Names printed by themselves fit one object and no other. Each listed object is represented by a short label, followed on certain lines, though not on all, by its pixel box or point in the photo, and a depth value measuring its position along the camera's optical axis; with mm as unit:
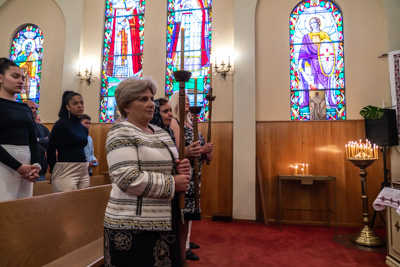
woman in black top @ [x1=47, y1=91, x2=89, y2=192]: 2209
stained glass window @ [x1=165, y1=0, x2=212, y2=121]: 5215
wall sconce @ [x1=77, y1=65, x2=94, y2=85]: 5539
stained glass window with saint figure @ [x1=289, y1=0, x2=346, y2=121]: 4742
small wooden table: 4008
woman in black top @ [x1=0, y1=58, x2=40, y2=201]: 1729
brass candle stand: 3326
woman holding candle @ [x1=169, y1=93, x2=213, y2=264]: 1605
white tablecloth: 2642
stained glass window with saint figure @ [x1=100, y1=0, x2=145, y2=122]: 5559
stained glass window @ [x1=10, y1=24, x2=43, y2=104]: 5922
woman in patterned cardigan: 1059
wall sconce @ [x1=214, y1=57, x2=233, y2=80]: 4918
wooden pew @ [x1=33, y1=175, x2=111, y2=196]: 2930
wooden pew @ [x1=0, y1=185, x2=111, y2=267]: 1566
